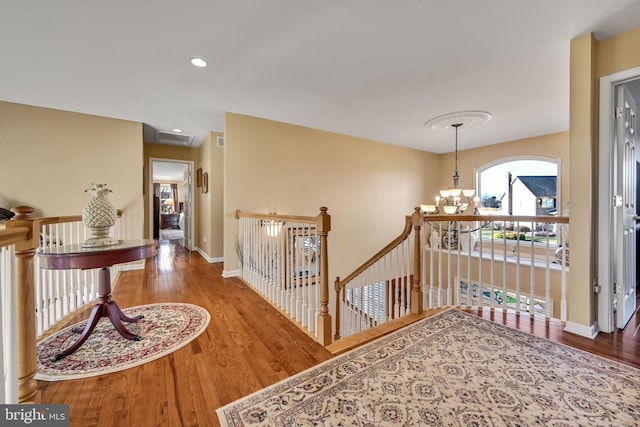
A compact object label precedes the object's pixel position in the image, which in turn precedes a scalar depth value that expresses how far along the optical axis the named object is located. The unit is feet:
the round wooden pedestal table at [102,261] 5.58
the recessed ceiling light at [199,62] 8.41
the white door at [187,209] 21.02
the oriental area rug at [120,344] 5.66
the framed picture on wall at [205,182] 17.55
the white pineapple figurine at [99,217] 6.73
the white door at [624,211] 7.38
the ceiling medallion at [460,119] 12.95
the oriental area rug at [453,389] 4.38
